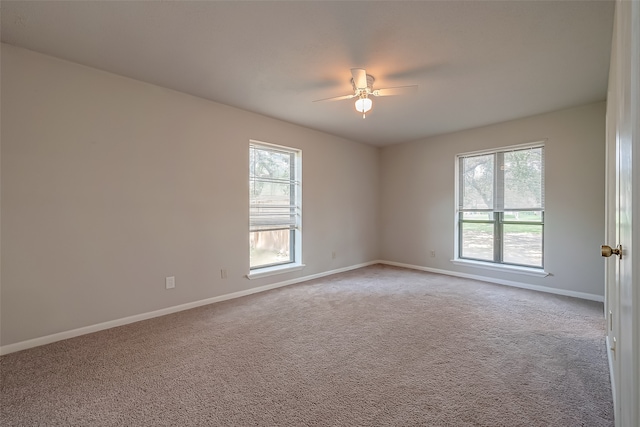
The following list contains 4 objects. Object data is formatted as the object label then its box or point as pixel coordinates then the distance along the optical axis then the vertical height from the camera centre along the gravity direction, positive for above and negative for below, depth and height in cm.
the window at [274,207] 416 +11
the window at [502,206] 424 +13
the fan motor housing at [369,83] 283 +132
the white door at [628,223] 73 -3
